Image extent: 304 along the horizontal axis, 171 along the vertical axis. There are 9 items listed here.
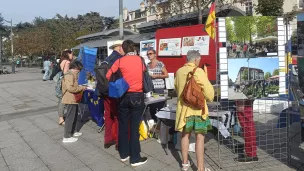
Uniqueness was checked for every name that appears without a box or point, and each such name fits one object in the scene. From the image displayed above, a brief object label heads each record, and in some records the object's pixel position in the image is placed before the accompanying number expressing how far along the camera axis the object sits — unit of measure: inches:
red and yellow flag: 144.6
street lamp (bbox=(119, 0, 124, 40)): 390.1
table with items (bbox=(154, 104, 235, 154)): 168.1
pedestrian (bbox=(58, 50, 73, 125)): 259.2
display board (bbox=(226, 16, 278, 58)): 153.9
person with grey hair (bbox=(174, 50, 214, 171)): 144.9
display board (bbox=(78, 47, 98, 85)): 286.0
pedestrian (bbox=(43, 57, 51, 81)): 687.1
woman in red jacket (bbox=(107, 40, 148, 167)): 163.0
